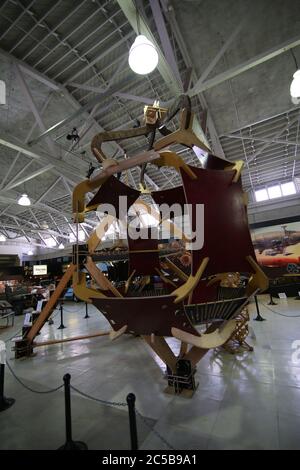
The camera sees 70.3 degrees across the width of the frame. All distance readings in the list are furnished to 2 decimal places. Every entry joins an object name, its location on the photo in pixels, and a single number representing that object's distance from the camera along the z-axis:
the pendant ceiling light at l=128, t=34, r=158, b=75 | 2.94
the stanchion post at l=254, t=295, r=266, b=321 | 6.69
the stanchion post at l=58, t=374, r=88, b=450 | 2.12
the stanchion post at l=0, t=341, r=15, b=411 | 2.96
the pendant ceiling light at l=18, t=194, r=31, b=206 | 7.70
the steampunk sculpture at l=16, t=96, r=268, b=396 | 1.83
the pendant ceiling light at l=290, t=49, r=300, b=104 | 3.58
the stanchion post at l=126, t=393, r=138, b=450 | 1.87
